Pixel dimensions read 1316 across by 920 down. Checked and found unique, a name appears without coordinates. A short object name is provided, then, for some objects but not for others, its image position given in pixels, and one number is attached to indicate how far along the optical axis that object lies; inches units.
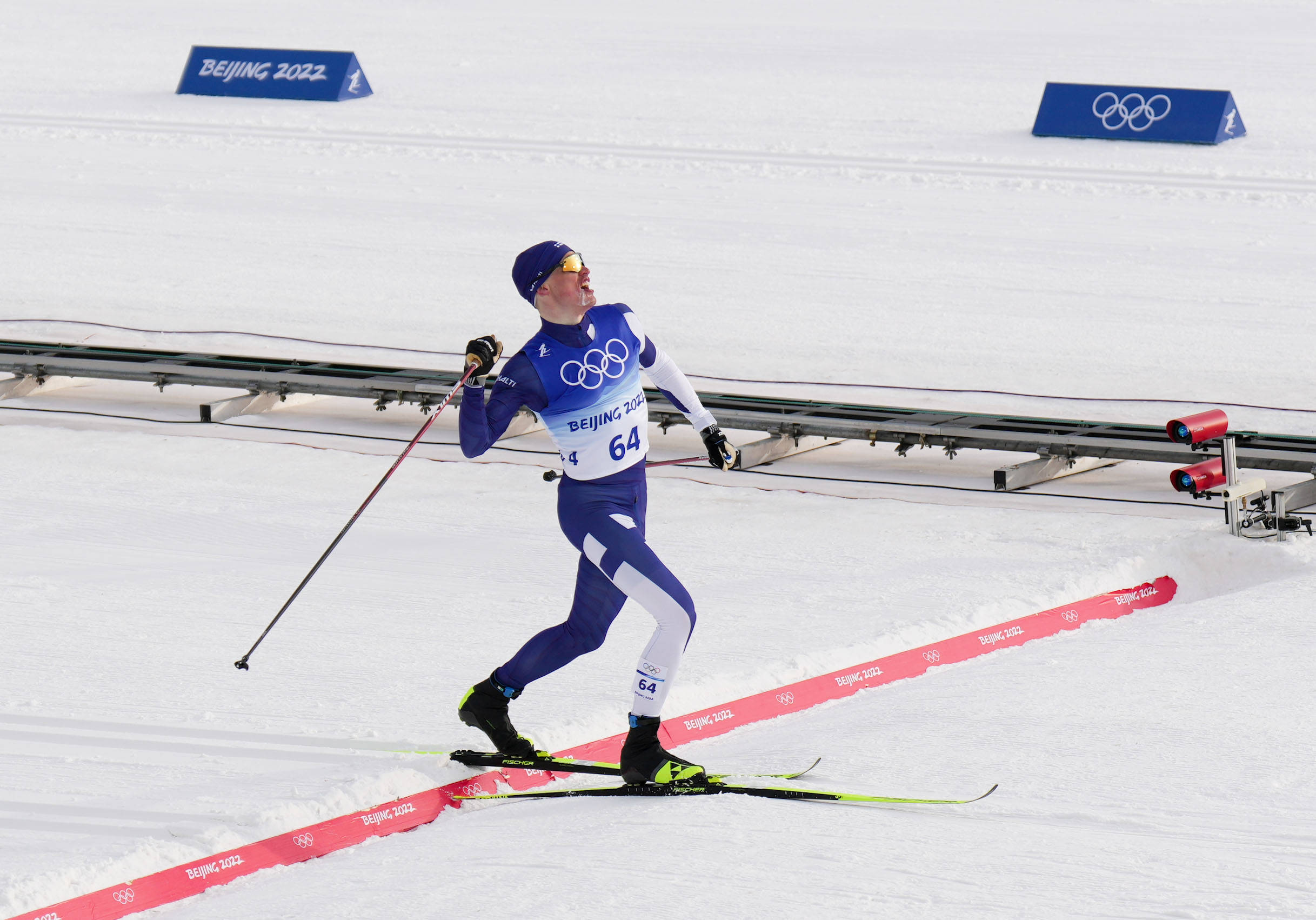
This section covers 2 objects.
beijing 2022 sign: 1772.9
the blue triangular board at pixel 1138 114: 1428.4
